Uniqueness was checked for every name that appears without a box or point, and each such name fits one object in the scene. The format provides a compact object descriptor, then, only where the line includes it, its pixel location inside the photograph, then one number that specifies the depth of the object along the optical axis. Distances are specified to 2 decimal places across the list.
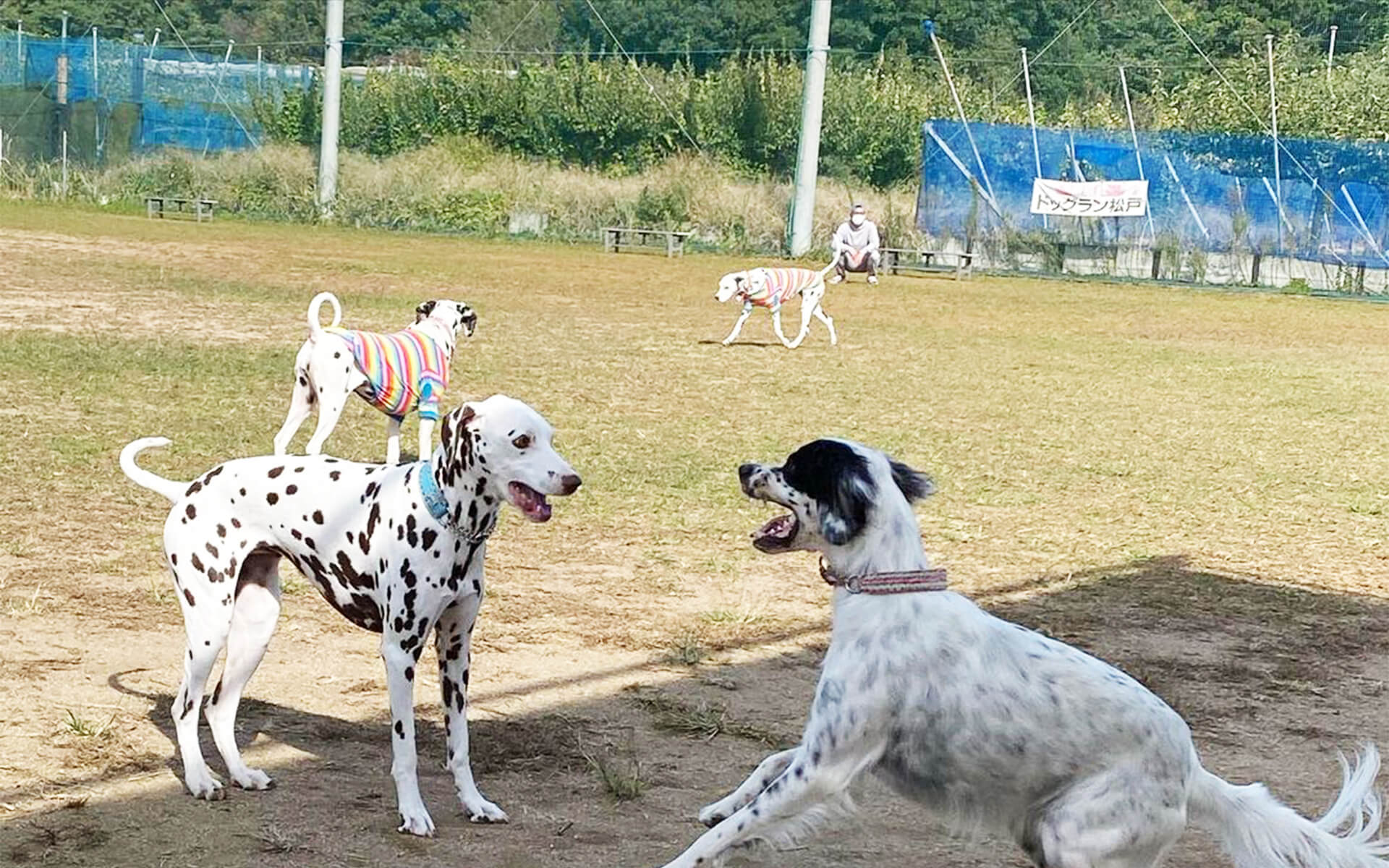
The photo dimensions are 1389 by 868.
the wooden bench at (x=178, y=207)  44.00
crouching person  33.28
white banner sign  38.91
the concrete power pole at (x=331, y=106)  45.75
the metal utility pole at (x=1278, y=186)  38.09
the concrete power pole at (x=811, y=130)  41.00
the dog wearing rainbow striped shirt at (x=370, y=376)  11.05
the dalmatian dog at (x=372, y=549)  5.23
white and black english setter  4.38
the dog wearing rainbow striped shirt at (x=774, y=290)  20.89
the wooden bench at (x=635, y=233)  40.31
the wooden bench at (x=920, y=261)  38.44
